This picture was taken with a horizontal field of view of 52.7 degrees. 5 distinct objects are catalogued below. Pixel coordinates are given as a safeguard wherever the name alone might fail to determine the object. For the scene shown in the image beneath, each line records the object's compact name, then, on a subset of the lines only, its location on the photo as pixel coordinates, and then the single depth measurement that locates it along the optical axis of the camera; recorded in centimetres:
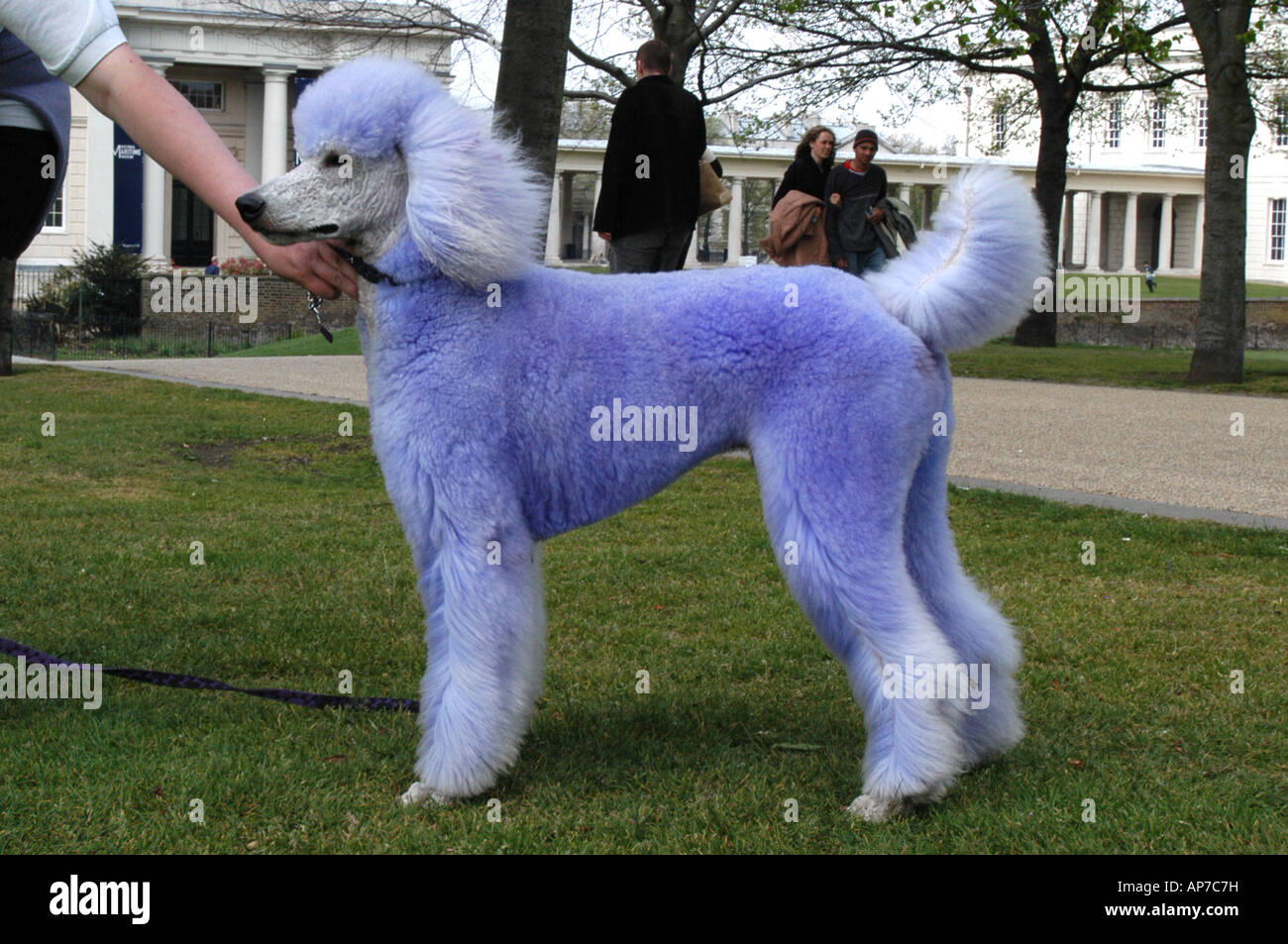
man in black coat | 888
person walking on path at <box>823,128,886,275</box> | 1198
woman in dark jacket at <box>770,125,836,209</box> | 1203
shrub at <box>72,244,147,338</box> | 2556
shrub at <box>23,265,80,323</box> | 2672
